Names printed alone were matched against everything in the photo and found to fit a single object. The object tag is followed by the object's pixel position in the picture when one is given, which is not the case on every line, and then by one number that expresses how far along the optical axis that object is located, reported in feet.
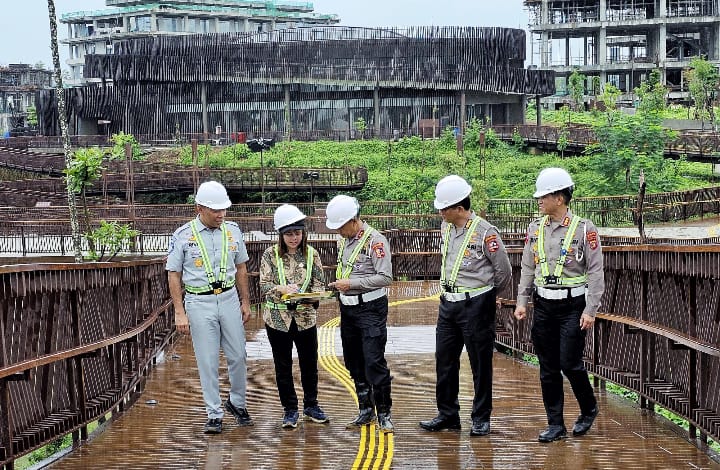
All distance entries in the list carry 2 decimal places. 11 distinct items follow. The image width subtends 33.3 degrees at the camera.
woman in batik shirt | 30.60
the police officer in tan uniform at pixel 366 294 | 29.73
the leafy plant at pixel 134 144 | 175.85
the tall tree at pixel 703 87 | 238.89
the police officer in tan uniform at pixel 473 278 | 29.01
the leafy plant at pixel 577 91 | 282.77
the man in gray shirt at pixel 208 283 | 30.22
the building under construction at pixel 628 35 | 336.49
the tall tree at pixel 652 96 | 191.52
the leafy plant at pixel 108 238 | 106.52
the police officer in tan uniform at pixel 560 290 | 27.89
